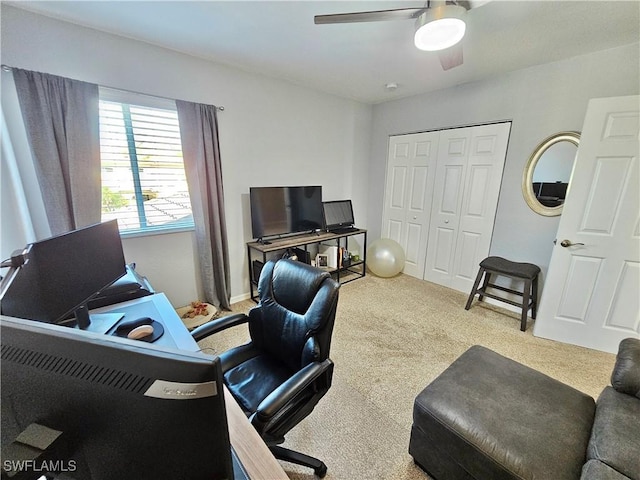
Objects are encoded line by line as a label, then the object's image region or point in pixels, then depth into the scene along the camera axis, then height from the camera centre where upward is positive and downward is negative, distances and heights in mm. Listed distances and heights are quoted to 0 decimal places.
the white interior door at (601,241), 1997 -481
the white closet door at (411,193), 3488 -200
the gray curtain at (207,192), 2406 -149
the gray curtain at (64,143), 1761 +220
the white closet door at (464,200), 2945 -251
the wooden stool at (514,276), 2518 -969
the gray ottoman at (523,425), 975 -1017
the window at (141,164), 2156 +96
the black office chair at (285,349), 1144 -828
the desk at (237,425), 688 -740
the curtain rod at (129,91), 1686 +660
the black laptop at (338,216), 3648 -535
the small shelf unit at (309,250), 2972 -924
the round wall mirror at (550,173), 2486 +65
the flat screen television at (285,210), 2893 -385
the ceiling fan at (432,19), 1343 +814
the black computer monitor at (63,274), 920 -393
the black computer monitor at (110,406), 395 -356
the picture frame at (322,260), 3635 -1118
